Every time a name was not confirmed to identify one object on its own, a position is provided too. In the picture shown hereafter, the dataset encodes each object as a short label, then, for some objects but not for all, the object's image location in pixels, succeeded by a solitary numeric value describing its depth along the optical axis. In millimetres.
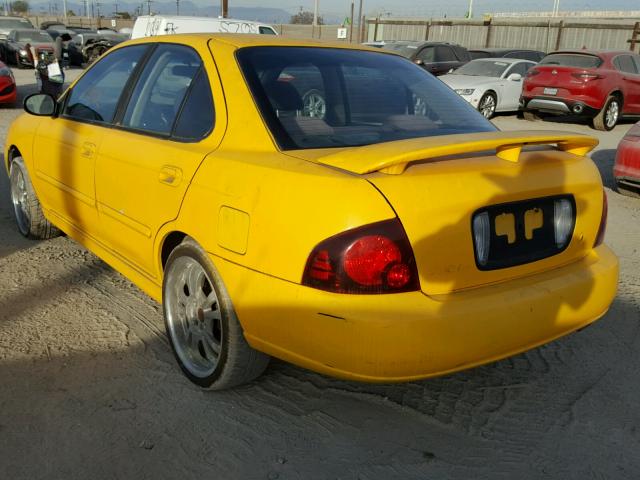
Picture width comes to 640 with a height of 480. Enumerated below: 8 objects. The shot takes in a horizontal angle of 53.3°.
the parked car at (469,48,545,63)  19220
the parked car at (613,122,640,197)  6441
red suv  12477
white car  13539
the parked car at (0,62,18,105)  12406
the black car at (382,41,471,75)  17562
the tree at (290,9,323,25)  109562
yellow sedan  2168
